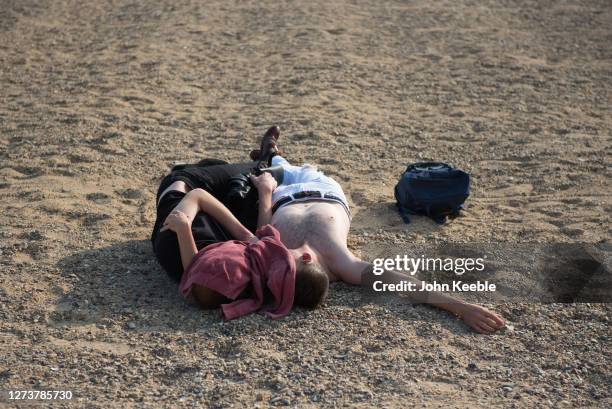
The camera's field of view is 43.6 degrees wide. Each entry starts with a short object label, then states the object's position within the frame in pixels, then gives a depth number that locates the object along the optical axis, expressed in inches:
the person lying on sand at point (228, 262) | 161.8
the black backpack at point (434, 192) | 210.2
